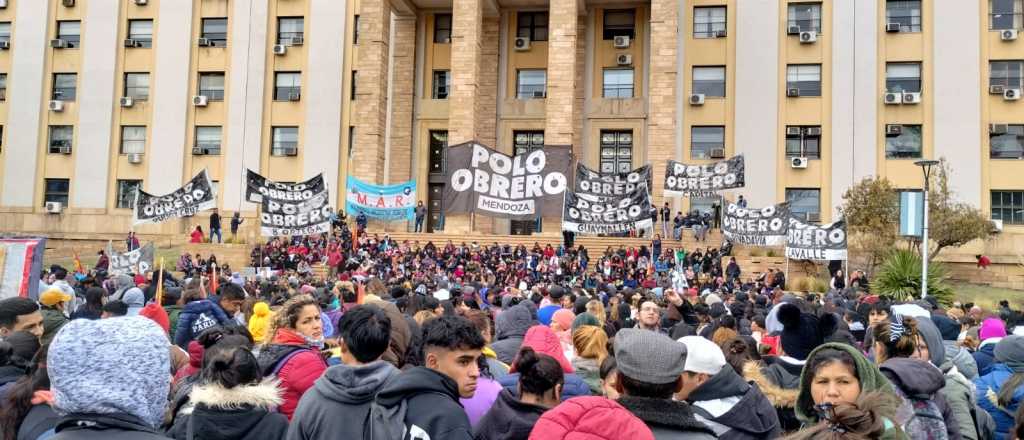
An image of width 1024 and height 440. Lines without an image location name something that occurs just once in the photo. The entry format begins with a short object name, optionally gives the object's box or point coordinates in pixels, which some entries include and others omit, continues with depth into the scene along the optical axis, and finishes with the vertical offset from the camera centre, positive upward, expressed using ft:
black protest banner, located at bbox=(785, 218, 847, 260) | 84.79 +1.64
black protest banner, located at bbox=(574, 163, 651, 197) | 83.82 +6.86
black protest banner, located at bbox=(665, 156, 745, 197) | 98.12 +8.64
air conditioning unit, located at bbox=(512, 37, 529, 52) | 136.05 +32.22
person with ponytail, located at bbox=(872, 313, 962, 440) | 14.61 -2.34
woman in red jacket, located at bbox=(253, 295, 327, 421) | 15.96 -2.12
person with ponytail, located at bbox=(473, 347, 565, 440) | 13.65 -2.47
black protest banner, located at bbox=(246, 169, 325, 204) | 86.79 +5.24
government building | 123.24 +23.77
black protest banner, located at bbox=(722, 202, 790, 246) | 91.66 +3.36
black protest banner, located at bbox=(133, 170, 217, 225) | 87.66 +3.53
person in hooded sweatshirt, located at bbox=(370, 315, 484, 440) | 12.28 -2.15
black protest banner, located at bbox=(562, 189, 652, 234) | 81.00 +3.60
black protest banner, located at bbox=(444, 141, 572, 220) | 78.48 +6.26
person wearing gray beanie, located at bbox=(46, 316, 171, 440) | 9.25 -1.57
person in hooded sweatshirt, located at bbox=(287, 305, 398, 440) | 12.67 -2.18
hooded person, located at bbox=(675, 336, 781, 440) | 13.41 -2.18
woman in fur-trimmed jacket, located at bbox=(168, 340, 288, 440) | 13.42 -2.57
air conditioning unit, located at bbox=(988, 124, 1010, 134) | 121.60 +18.96
